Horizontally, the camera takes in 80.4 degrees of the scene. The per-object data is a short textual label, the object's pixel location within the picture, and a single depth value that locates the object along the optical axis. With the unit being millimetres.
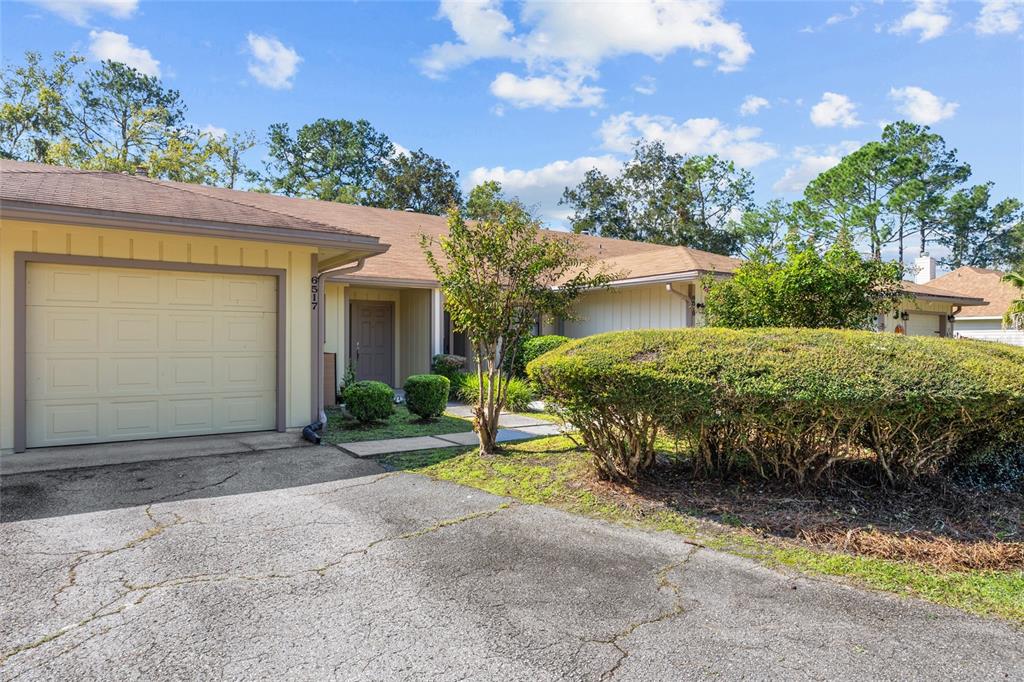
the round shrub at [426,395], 8867
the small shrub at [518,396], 10250
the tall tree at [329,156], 29703
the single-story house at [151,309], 6242
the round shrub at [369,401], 8352
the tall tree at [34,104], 23141
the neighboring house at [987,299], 23016
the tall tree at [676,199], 32438
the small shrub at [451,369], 11922
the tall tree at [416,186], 29828
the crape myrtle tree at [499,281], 6422
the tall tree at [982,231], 33406
